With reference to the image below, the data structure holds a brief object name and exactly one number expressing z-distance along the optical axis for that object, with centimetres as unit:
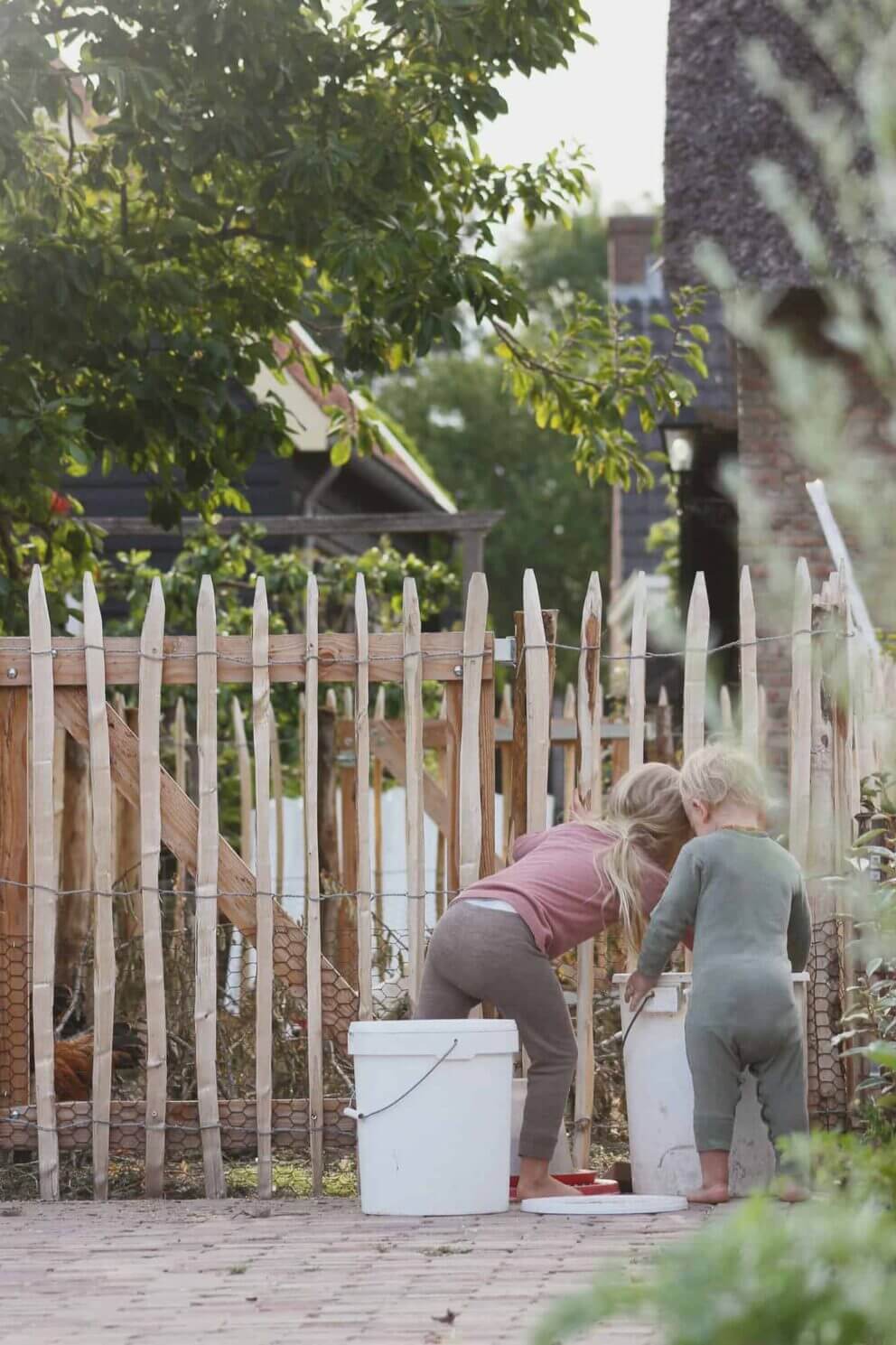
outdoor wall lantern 2148
